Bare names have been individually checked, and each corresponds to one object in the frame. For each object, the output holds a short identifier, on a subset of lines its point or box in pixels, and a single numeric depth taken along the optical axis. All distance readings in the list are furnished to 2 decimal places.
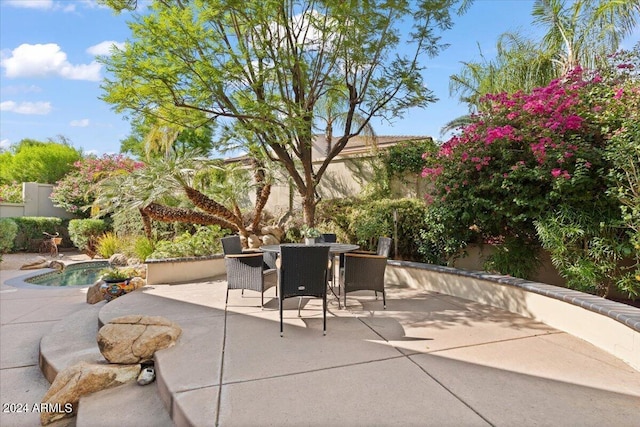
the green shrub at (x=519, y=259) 5.36
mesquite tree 5.68
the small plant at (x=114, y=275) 6.03
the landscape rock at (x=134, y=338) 3.15
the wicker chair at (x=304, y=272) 3.79
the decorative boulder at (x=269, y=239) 8.97
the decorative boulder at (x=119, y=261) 9.93
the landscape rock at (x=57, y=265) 10.20
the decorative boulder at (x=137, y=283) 6.17
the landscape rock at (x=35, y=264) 10.12
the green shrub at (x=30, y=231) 13.11
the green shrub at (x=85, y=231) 12.94
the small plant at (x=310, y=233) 5.51
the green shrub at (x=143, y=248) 8.70
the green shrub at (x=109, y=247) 11.19
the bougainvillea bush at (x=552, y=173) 4.30
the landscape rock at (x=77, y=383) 2.78
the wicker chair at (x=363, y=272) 4.60
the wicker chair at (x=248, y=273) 4.75
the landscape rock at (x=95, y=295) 6.02
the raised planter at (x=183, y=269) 6.59
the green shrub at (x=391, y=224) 7.45
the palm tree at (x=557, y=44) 10.20
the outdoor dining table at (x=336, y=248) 4.88
